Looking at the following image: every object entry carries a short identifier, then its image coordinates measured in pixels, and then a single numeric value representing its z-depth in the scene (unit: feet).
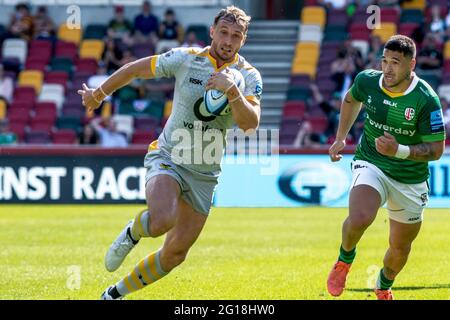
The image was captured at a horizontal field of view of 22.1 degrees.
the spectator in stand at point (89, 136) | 78.54
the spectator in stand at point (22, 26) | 95.14
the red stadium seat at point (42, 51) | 94.32
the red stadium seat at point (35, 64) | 93.86
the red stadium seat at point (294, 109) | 85.97
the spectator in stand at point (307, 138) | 77.66
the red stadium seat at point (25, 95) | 91.09
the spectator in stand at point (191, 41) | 86.99
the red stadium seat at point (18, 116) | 88.58
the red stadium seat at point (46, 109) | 89.30
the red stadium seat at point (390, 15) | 89.56
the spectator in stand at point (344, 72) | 83.35
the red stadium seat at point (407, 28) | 87.80
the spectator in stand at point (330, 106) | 80.02
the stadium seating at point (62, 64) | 93.04
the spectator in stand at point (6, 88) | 90.22
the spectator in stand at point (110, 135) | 78.54
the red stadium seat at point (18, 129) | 86.97
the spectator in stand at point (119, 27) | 92.73
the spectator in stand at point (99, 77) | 85.56
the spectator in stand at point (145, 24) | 92.63
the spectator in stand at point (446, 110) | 77.79
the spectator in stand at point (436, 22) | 85.99
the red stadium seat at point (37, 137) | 86.63
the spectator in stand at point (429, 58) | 84.12
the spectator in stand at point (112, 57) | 88.17
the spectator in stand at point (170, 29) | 90.94
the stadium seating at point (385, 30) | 87.76
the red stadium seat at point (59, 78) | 92.07
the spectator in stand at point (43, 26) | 94.79
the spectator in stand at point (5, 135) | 78.84
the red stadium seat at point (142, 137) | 82.89
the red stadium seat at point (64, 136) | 84.89
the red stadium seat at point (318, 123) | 81.61
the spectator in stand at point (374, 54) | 82.12
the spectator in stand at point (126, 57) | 87.46
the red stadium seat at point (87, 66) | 91.76
